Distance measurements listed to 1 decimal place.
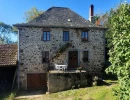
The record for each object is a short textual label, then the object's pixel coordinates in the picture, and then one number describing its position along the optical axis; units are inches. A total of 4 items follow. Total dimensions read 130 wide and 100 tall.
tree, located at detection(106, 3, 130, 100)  125.7
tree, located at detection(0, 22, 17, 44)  1083.3
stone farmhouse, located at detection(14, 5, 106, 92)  411.5
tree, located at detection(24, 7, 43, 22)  766.8
